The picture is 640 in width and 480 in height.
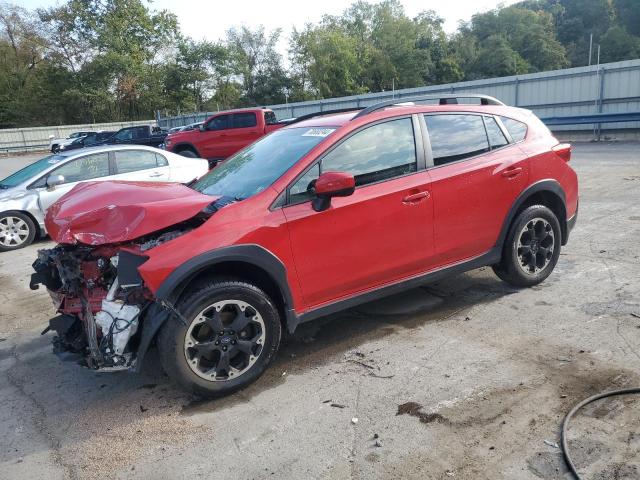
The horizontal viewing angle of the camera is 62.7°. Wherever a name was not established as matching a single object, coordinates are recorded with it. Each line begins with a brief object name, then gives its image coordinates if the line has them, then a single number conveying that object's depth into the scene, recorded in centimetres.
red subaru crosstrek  337
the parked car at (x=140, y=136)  2377
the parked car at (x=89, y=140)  2774
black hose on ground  258
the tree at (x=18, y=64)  5356
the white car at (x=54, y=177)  848
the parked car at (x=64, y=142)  2901
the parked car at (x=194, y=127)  1941
